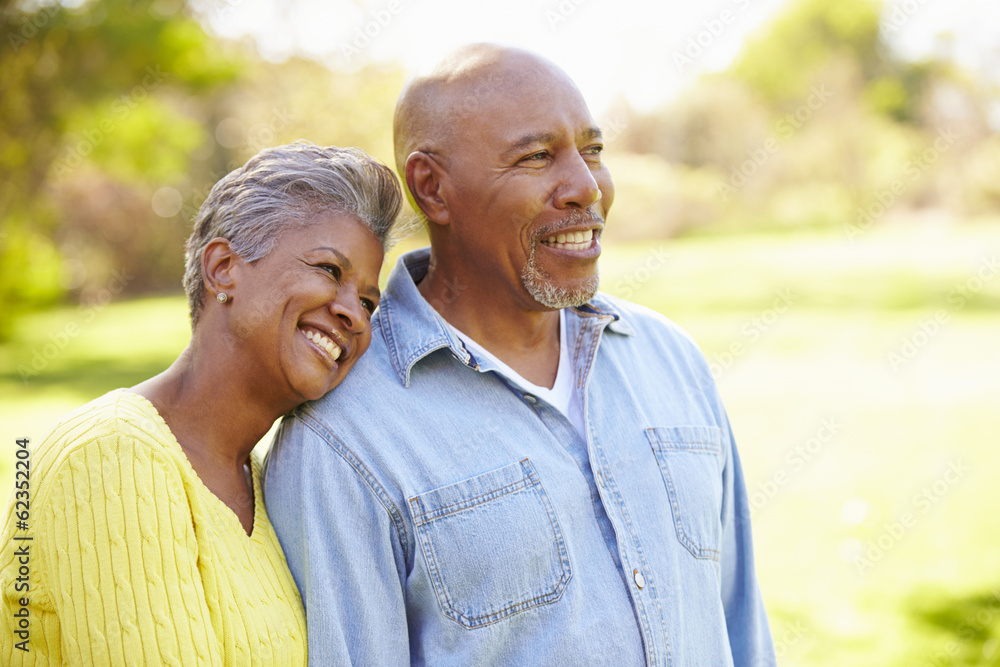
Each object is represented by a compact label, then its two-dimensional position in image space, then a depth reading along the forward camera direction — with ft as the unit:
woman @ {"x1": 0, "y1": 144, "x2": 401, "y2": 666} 4.87
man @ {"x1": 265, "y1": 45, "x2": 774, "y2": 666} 5.89
